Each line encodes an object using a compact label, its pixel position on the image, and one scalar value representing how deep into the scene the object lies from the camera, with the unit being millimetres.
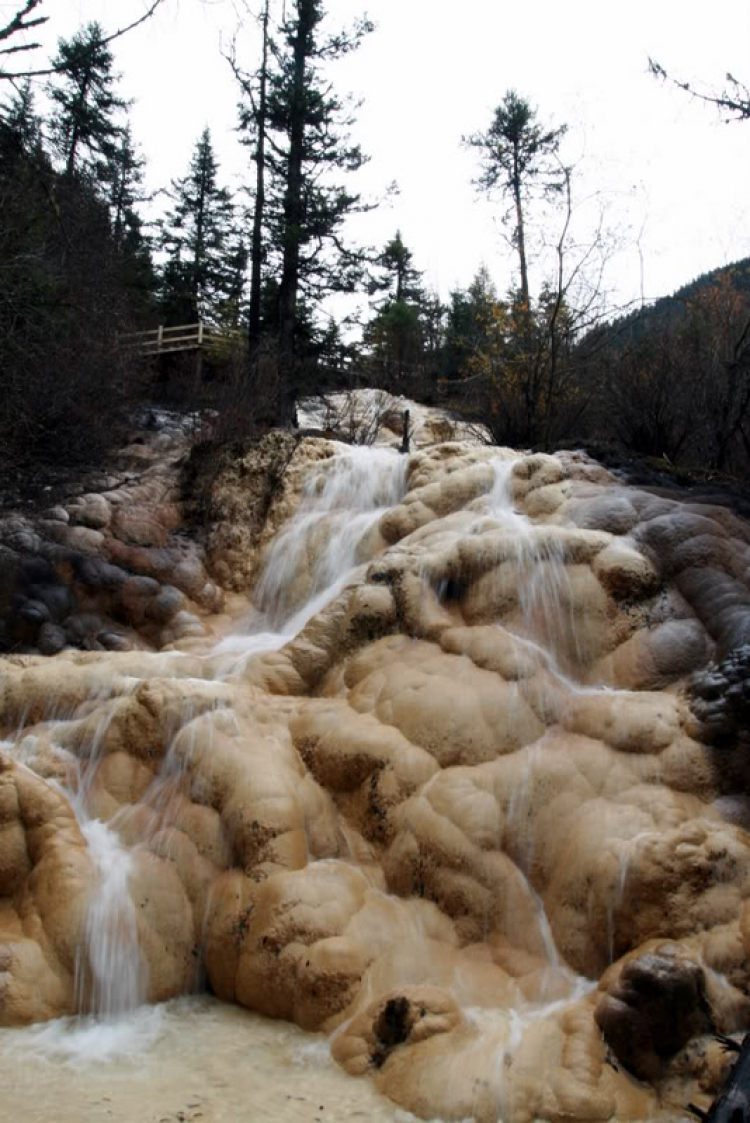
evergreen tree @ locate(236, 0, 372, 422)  14461
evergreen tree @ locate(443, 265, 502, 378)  24250
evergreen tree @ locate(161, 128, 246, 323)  22125
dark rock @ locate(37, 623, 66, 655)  6512
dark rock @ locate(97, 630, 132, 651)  6703
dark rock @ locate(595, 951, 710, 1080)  2846
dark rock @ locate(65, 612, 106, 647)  6748
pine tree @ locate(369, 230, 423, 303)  29484
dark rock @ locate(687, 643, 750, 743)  3879
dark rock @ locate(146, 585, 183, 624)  7078
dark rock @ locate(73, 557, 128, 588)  7109
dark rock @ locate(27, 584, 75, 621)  6809
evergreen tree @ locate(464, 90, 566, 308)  19359
